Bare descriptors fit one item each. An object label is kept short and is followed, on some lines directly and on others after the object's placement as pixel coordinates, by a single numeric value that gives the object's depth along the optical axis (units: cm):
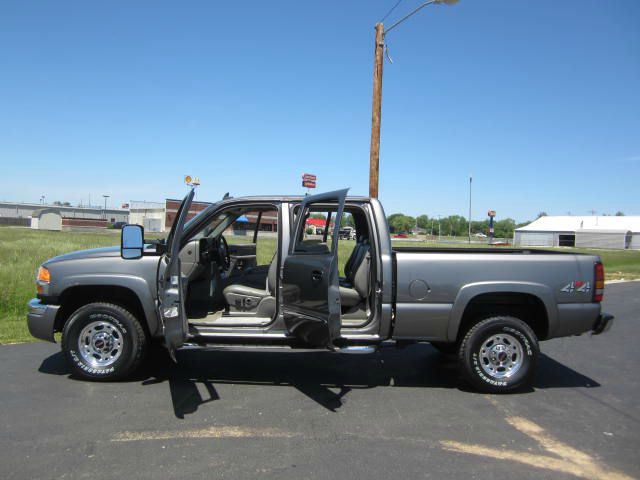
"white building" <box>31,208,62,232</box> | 5131
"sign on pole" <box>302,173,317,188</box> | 1145
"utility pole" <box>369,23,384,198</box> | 1073
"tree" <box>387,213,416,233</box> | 15019
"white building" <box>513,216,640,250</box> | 6950
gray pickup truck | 516
